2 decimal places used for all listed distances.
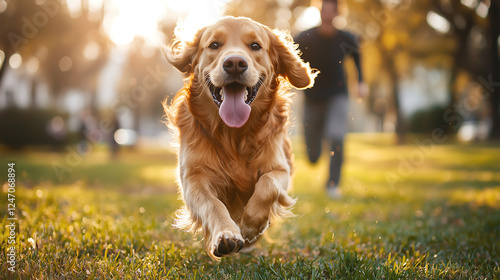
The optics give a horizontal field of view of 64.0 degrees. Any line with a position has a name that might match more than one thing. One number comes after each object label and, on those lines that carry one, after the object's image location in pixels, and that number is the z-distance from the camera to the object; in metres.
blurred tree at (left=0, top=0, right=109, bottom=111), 11.55
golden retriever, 2.80
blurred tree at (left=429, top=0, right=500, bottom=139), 17.73
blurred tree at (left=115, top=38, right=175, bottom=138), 18.20
